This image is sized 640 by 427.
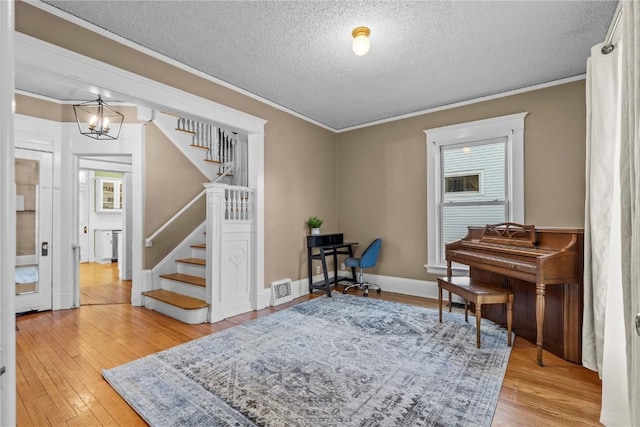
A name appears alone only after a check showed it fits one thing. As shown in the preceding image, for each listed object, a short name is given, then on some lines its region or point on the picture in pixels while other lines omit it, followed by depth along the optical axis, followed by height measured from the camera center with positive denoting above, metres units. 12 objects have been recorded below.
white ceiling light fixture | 2.44 +1.39
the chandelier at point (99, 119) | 3.87 +1.30
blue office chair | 4.53 -0.69
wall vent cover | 4.06 -1.05
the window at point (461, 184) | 4.10 +0.42
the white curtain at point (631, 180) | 1.01 +0.13
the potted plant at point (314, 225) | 4.71 -0.16
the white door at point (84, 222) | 8.04 -0.19
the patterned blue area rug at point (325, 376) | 1.80 -1.17
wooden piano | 2.40 -0.49
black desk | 4.47 -0.56
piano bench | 2.65 -0.71
